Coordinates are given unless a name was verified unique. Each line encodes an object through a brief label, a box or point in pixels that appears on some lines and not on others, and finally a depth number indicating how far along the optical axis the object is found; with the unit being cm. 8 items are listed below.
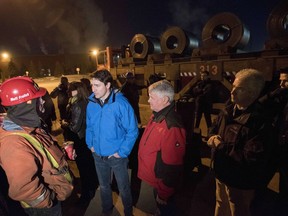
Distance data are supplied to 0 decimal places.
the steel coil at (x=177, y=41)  749
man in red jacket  197
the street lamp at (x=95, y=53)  1113
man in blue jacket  244
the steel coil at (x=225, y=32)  581
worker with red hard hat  146
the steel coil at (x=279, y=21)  511
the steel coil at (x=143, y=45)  870
